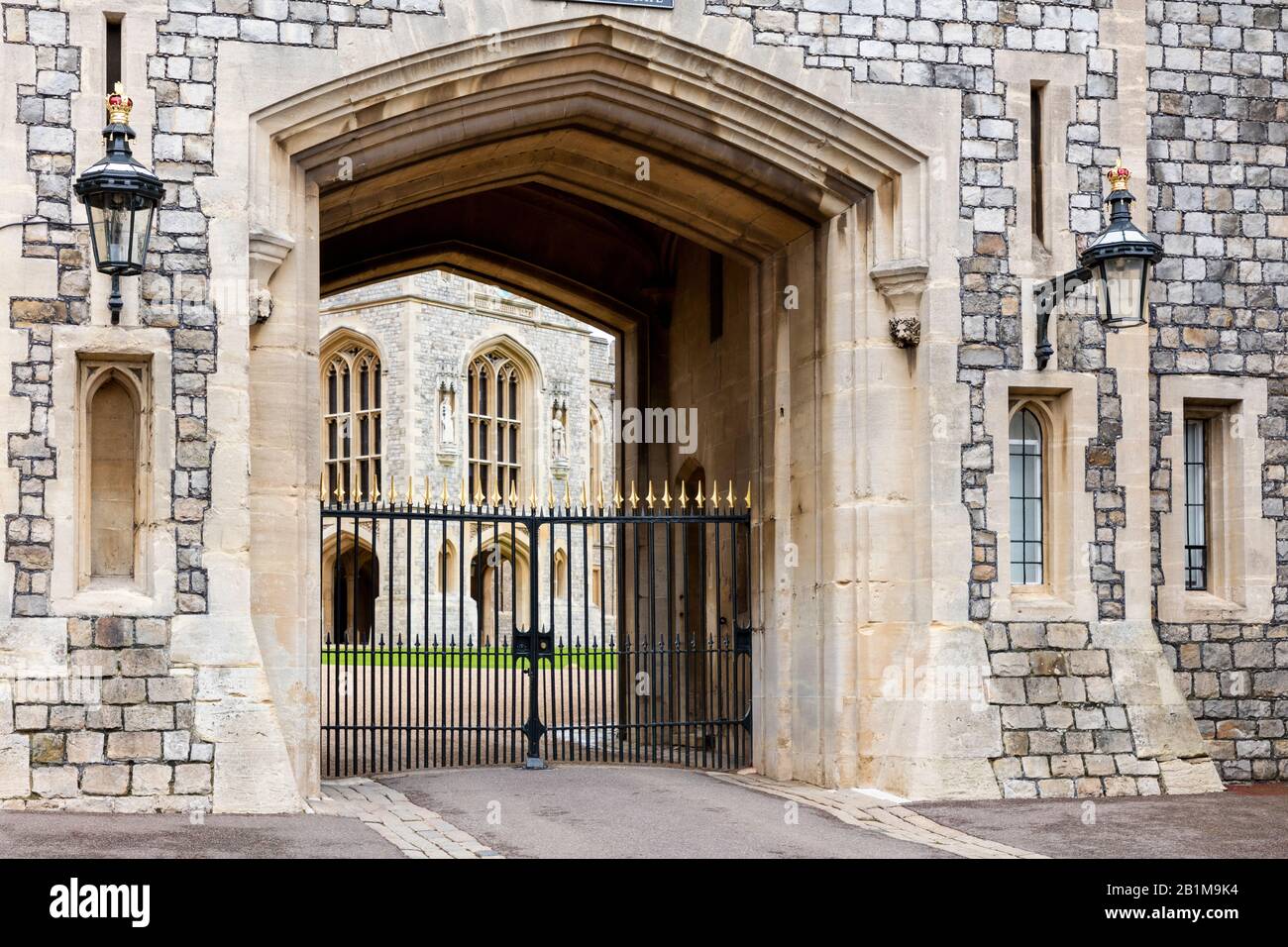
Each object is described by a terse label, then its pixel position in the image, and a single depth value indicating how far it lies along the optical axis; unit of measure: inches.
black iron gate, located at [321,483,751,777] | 481.1
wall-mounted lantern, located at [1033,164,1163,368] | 392.5
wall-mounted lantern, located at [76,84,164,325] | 351.9
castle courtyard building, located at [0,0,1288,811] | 377.1
